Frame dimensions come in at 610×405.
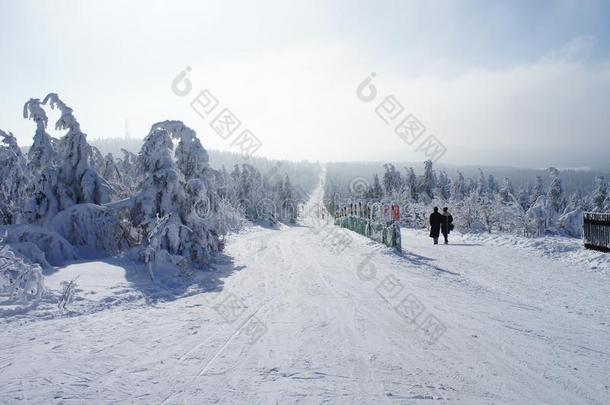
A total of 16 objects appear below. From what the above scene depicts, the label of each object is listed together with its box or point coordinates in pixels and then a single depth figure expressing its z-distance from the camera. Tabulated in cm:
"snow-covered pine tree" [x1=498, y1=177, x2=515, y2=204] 7767
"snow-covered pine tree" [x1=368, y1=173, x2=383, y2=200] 9150
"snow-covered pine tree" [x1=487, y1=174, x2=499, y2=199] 11229
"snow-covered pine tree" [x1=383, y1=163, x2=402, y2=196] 8219
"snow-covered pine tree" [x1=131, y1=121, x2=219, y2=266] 1146
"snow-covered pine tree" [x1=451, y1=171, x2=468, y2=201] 9206
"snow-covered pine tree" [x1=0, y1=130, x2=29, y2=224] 1723
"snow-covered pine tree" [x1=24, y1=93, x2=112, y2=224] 1325
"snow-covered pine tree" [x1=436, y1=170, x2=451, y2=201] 8625
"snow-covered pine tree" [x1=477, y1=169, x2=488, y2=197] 10239
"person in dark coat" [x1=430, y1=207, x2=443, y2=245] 1776
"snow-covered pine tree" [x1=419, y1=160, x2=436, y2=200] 7844
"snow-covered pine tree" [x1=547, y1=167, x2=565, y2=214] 6502
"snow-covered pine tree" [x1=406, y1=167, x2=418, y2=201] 8194
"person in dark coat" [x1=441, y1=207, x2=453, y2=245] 1769
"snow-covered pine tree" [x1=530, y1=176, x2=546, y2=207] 8329
